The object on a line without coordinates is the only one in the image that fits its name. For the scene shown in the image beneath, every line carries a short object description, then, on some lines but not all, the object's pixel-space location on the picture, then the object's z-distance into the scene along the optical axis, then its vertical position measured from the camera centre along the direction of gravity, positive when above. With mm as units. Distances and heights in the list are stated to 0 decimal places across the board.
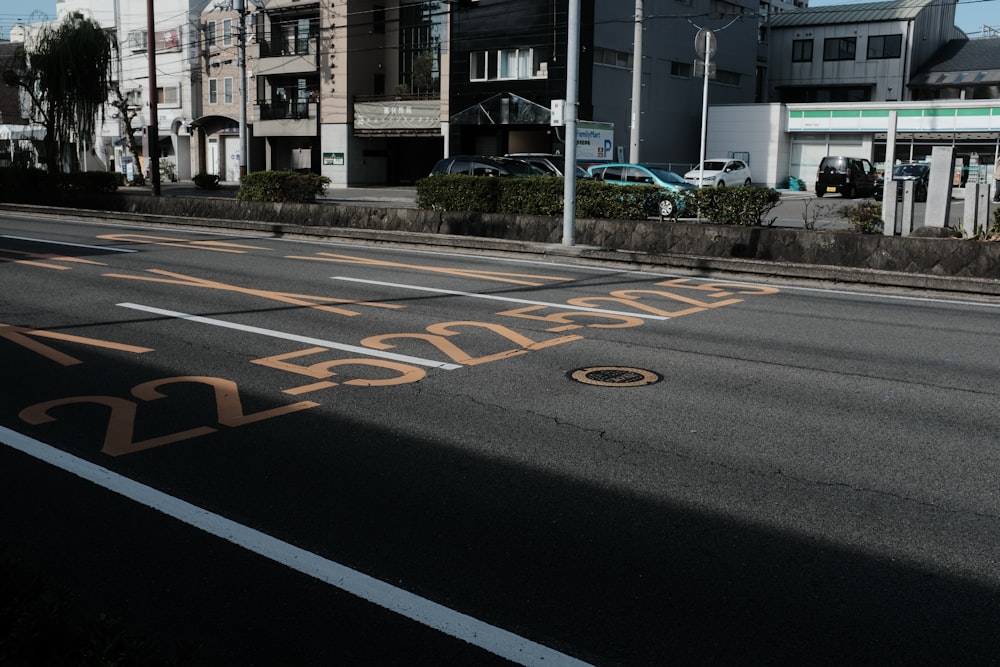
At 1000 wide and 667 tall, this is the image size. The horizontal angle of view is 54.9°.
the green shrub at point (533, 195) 21453 +127
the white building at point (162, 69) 66688 +8831
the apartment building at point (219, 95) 64062 +6692
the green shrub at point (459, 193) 22438 +140
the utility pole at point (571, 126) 18578 +1463
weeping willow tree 38031 +4441
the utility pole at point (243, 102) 44500 +4334
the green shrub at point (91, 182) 33000 +308
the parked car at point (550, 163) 32250 +1314
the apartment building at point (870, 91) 46719 +6972
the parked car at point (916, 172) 39831 +1599
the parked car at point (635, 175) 31539 +938
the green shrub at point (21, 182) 34500 +232
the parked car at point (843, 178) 42188 +1328
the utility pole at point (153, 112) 31734 +2582
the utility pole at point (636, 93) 32438 +3687
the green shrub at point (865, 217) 17094 -160
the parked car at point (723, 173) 41312 +1405
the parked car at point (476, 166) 28781 +985
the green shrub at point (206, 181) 50406 +631
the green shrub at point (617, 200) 19891 +48
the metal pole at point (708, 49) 30234 +4891
